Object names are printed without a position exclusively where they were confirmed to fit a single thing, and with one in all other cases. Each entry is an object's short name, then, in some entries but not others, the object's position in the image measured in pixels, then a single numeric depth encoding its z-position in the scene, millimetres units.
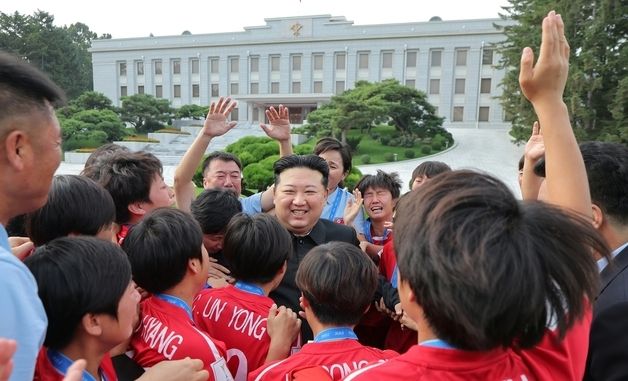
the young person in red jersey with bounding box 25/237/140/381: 1269
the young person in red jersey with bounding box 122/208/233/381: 1563
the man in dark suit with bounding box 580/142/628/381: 1273
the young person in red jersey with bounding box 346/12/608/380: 887
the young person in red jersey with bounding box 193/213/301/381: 1788
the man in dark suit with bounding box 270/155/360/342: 2686
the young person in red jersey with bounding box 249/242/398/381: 1496
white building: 36688
